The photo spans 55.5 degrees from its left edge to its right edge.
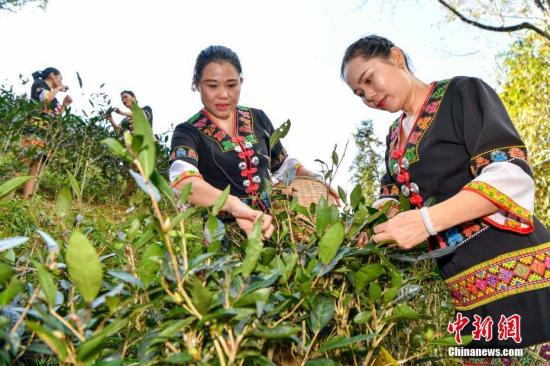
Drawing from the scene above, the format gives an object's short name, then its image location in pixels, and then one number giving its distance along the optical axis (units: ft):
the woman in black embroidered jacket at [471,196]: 4.43
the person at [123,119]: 18.95
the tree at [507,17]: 35.37
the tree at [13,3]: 41.39
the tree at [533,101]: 30.96
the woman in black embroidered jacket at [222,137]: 7.09
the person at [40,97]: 16.44
